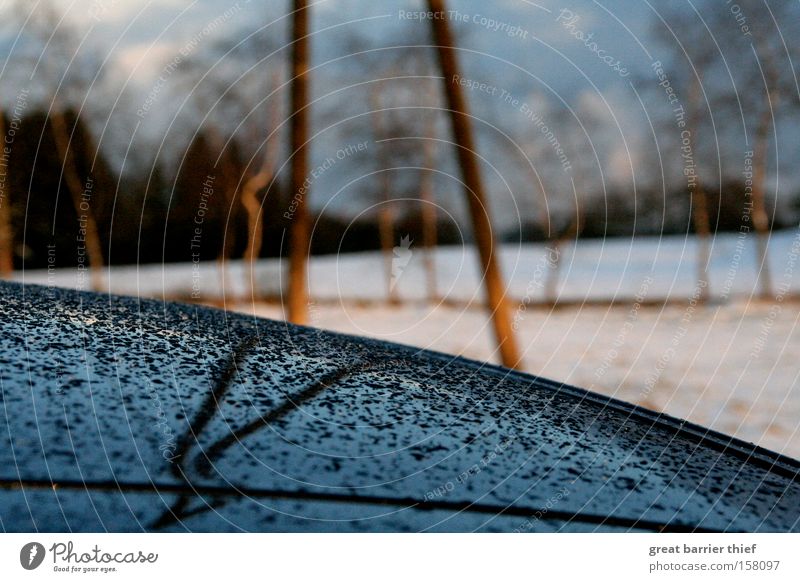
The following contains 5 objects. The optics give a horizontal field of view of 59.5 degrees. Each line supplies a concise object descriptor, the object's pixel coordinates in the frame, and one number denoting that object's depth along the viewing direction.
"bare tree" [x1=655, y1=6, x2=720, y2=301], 12.05
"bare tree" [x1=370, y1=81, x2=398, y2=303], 11.74
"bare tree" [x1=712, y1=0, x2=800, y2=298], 11.26
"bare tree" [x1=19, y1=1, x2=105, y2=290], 12.54
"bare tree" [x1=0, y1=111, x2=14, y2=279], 15.03
